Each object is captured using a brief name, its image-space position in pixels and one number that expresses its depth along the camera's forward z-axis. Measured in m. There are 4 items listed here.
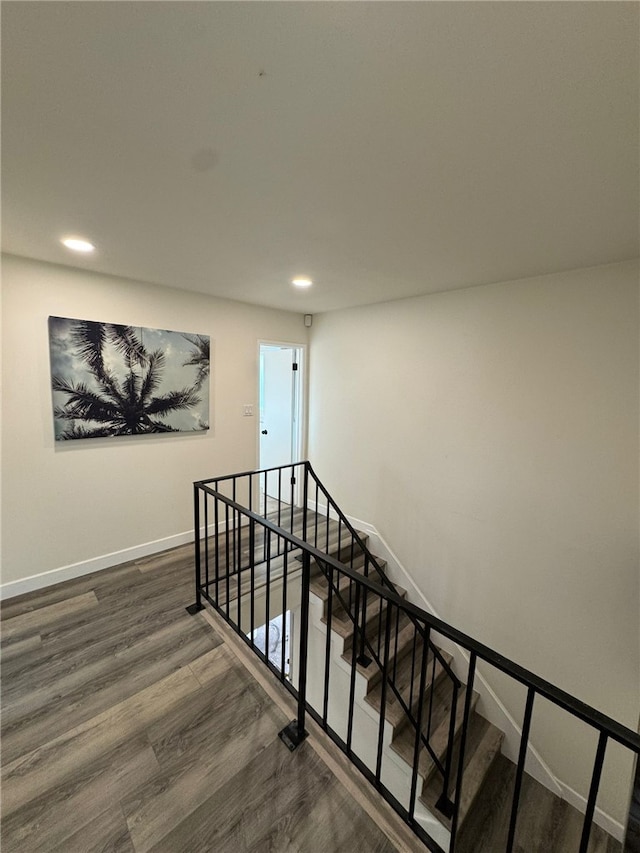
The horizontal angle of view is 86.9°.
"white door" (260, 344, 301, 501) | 4.45
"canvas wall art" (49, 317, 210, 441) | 2.64
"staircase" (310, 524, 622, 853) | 2.18
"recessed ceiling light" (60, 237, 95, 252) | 2.09
